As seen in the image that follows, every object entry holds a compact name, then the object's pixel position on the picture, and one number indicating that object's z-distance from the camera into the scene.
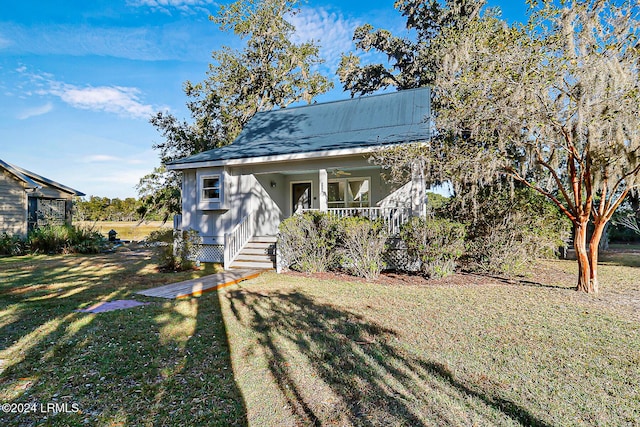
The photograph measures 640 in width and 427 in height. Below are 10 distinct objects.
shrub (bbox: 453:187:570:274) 7.82
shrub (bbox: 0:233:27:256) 12.63
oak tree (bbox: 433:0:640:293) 5.00
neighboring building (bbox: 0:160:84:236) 14.33
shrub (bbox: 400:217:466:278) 7.32
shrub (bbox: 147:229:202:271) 8.96
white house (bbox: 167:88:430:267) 9.57
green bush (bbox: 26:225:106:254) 13.07
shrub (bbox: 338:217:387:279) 7.64
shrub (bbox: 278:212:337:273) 8.27
